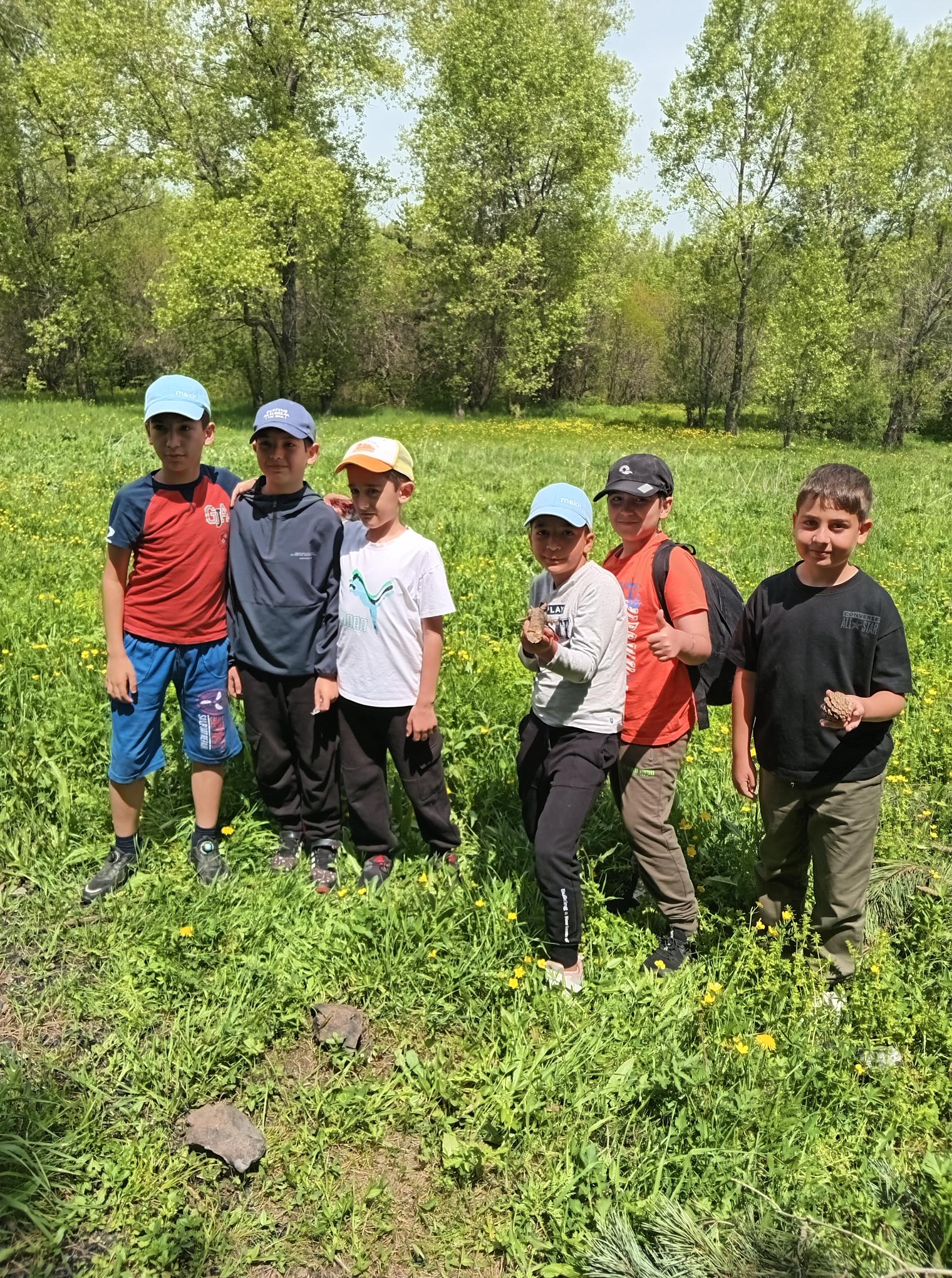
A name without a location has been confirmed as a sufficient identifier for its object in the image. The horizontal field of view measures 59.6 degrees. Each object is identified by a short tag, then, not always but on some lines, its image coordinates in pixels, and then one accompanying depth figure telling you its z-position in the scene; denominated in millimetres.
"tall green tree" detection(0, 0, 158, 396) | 22641
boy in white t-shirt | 3234
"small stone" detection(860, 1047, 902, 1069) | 2682
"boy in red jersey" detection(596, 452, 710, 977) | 2982
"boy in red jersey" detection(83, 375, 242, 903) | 3270
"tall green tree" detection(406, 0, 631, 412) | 26000
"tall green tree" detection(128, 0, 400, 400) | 22406
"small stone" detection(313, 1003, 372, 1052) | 2783
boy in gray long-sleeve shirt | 2873
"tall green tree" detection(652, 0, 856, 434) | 25422
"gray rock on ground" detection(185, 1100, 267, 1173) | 2385
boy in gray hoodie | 3320
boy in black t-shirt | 2695
